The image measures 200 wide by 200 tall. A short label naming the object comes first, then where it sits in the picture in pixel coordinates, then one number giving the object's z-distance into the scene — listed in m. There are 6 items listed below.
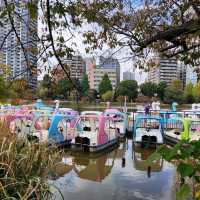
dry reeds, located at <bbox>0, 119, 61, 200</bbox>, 2.51
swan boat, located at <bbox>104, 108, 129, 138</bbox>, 12.18
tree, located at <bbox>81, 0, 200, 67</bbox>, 3.03
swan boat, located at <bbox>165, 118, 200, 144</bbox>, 9.29
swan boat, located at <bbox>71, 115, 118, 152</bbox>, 9.05
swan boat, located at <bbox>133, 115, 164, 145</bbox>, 9.97
